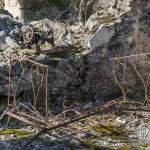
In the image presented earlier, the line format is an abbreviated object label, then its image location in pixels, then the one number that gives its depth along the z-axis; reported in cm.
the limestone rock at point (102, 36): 678
